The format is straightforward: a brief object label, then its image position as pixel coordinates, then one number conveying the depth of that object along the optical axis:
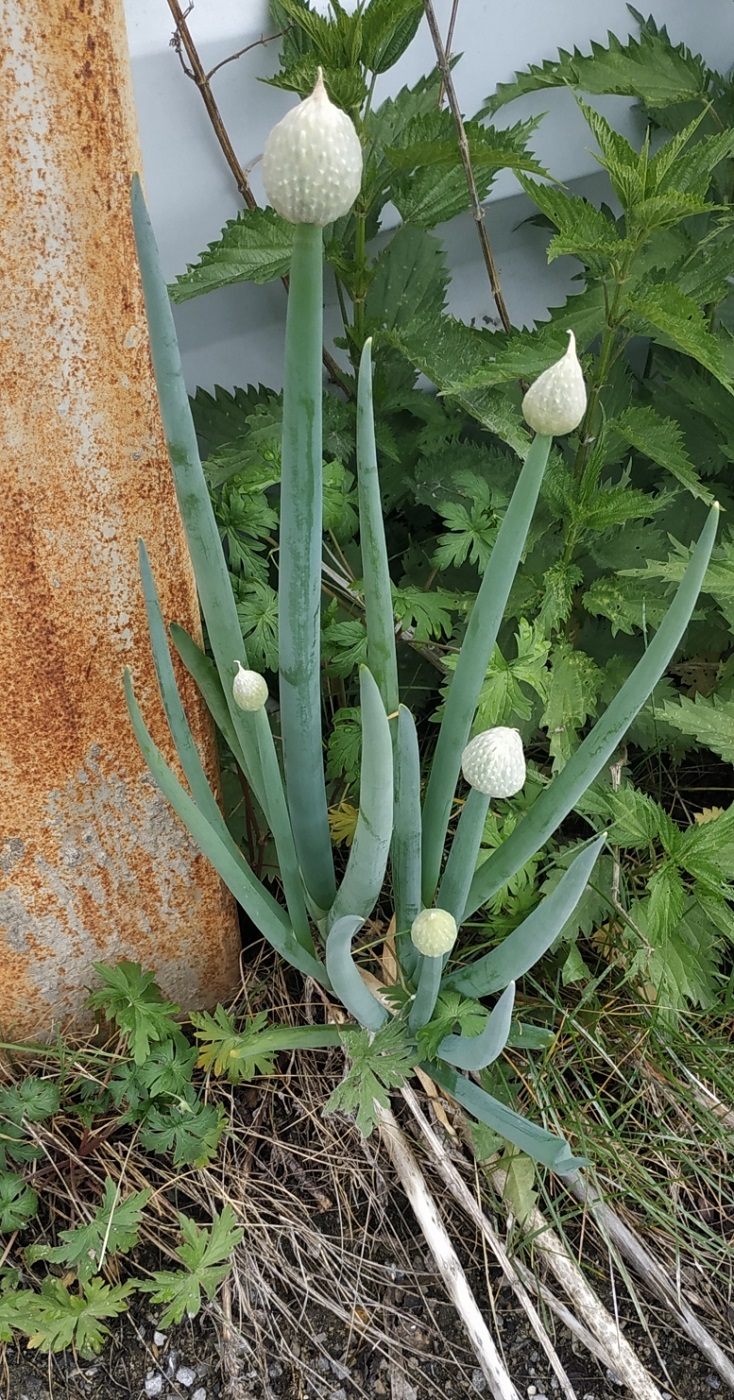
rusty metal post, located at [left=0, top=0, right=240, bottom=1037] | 0.75
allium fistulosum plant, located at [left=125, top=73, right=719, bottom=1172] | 0.66
